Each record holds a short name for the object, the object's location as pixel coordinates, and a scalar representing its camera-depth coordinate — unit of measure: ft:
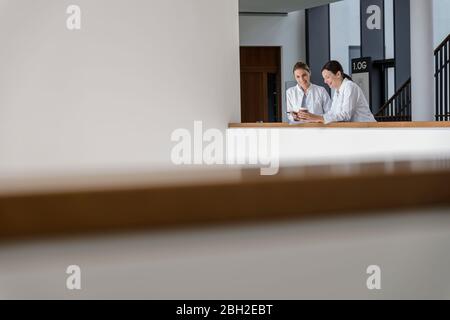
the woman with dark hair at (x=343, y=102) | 20.39
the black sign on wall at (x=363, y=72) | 44.01
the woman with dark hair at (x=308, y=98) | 24.41
